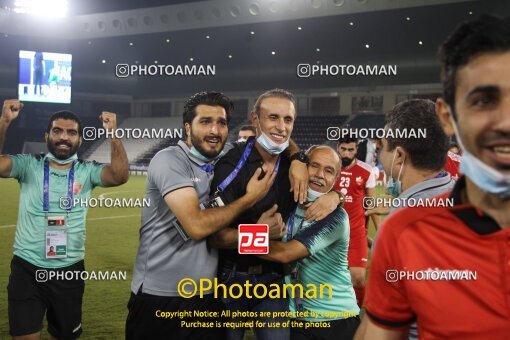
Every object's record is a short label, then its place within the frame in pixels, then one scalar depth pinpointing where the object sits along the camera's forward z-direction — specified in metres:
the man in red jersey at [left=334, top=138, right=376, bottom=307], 4.32
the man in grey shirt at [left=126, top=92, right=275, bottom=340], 2.28
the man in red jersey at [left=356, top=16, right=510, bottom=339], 0.96
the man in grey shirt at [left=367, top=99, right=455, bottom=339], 1.89
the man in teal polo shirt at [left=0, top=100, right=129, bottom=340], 2.93
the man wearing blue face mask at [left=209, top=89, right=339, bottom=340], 2.30
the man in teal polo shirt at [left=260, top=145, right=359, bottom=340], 2.36
